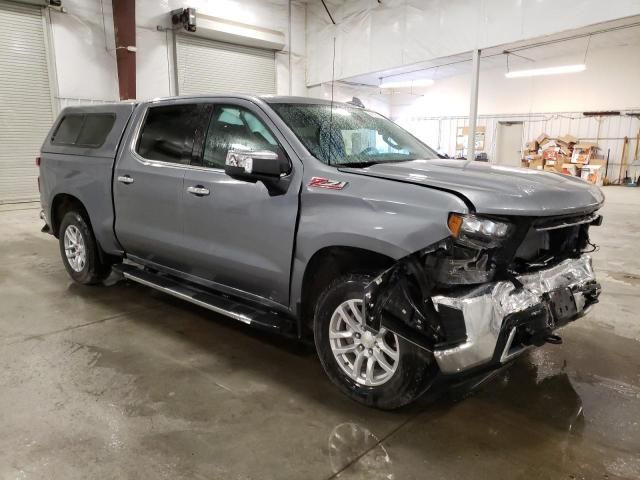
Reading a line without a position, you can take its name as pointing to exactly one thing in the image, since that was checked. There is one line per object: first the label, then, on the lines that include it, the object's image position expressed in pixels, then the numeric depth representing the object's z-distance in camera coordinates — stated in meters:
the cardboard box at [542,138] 16.97
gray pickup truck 2.17
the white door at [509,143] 18.52
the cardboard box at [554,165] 16.52
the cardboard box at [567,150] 16.48
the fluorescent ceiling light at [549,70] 13.28
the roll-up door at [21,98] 10.52
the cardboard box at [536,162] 16.77
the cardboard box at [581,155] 16.12
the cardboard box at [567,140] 16.55
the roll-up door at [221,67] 13.05
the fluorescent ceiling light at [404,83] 16.41
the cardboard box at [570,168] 16.14
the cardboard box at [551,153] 16.53
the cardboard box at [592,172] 15.65
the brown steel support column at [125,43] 11.08
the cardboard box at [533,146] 17.08
